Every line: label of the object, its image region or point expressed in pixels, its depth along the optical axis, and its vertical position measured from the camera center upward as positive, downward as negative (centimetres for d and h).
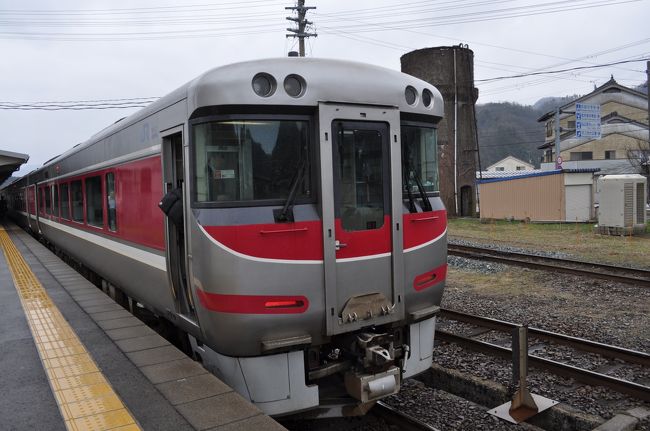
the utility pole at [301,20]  2325 +758
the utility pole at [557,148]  2951 +201
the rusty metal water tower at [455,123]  2981 +363
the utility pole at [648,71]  2119 +443
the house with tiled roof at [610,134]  4809 +470
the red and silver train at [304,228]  389 -29
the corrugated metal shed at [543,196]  2277 -56
